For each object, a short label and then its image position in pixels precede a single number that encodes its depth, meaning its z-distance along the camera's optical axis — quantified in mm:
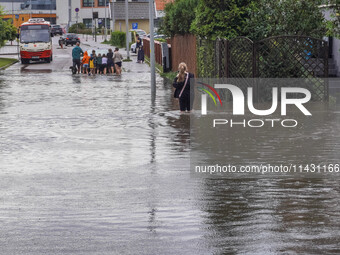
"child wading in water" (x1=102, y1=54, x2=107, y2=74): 44847
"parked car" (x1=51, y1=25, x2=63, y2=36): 127938
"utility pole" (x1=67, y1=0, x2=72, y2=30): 159850
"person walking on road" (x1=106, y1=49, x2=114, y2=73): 45531
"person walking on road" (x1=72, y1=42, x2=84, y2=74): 44341
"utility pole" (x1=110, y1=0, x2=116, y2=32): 114750
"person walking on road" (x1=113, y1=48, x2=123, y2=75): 44812
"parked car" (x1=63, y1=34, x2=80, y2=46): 92562
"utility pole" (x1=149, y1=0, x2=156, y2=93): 29812
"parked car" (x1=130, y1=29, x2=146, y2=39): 94750
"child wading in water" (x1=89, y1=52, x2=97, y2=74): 45188
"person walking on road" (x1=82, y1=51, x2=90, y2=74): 44609
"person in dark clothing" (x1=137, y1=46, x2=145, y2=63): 57125
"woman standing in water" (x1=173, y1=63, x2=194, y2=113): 21844
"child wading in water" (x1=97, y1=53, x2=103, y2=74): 45000
